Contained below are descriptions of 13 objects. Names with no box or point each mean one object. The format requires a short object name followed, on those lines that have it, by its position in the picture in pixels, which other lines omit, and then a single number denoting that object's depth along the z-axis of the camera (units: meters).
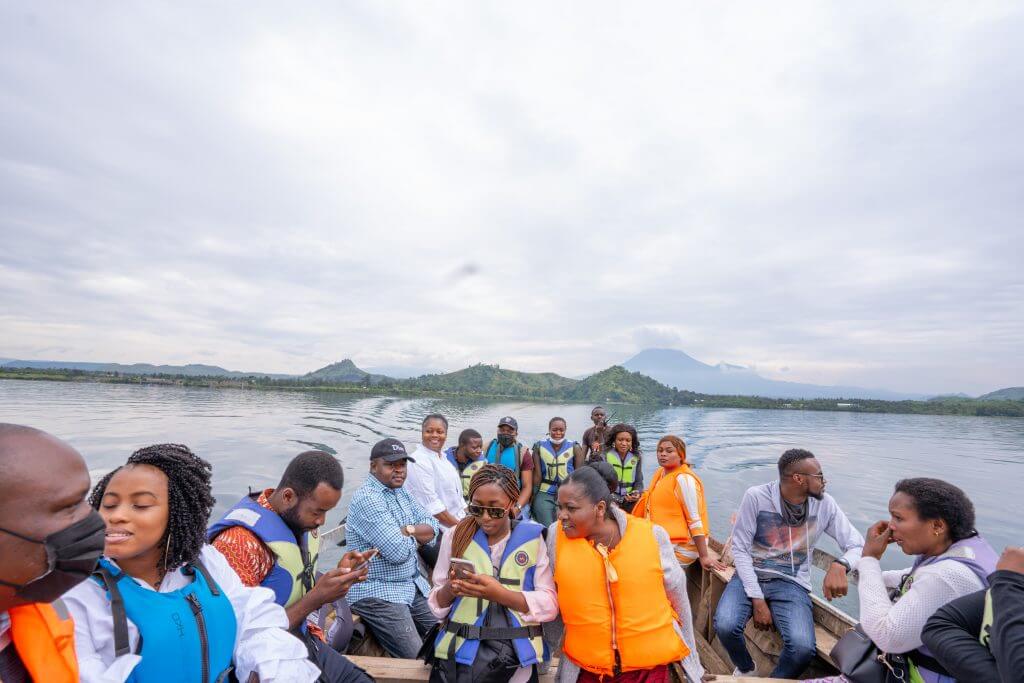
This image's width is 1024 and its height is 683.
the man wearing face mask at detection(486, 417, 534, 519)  6.46
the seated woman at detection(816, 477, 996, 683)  2.11
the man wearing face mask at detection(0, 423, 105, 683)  1.00
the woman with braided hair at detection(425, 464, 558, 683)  2.44
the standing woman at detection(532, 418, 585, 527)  6.77
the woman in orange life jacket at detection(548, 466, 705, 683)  2.46
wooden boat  2.81
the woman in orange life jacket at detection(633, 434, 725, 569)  4.59
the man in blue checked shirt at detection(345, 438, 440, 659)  3.55
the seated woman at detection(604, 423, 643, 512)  6.33
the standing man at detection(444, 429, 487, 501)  6.02
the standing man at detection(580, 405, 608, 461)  7.52
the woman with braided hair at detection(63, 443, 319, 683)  1.50
